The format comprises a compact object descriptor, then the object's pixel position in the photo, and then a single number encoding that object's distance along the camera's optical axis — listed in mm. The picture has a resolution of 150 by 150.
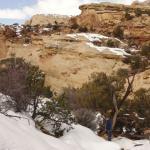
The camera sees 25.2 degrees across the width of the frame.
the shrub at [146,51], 31273
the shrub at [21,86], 10306
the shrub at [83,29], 36964
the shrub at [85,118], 13030
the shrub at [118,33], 36237
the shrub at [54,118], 10900
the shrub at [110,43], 32520
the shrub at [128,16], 39601
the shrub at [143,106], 15720
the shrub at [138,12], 40650
